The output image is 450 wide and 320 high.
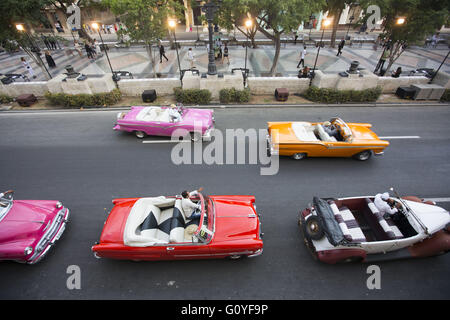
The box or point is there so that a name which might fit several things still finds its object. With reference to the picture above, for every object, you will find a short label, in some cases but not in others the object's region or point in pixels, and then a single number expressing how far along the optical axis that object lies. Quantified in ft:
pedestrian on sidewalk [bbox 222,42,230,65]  58.03
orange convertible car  24.85
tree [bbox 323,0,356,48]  52.90
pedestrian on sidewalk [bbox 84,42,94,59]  61.48
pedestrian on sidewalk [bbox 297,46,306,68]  53.57
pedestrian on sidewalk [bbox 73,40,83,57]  65.71
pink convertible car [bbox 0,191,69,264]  16.31
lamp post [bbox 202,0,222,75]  30.69
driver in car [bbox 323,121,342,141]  26.55
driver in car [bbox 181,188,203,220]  17.70
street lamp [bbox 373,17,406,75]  36.99
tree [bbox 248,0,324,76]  33.60
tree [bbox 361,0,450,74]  35.06
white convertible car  15.96
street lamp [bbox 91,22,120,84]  41.60
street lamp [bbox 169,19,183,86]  41.29
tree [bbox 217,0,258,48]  34.57
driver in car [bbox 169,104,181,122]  28.82
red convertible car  15.79
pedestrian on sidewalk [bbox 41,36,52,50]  70.05
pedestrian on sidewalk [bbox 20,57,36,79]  49.67
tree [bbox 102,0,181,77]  36.19
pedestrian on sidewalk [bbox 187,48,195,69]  54.65
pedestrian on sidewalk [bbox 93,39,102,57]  68.14
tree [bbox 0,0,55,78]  36.45
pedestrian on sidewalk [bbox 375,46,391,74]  48.96
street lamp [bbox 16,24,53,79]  38.34
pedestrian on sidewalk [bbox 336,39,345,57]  61.61
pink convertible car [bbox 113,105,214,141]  28.89
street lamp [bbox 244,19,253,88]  41.14
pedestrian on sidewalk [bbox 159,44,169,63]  57.50
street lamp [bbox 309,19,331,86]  40.69
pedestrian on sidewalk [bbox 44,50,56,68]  56.13
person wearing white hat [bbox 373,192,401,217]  17.62
